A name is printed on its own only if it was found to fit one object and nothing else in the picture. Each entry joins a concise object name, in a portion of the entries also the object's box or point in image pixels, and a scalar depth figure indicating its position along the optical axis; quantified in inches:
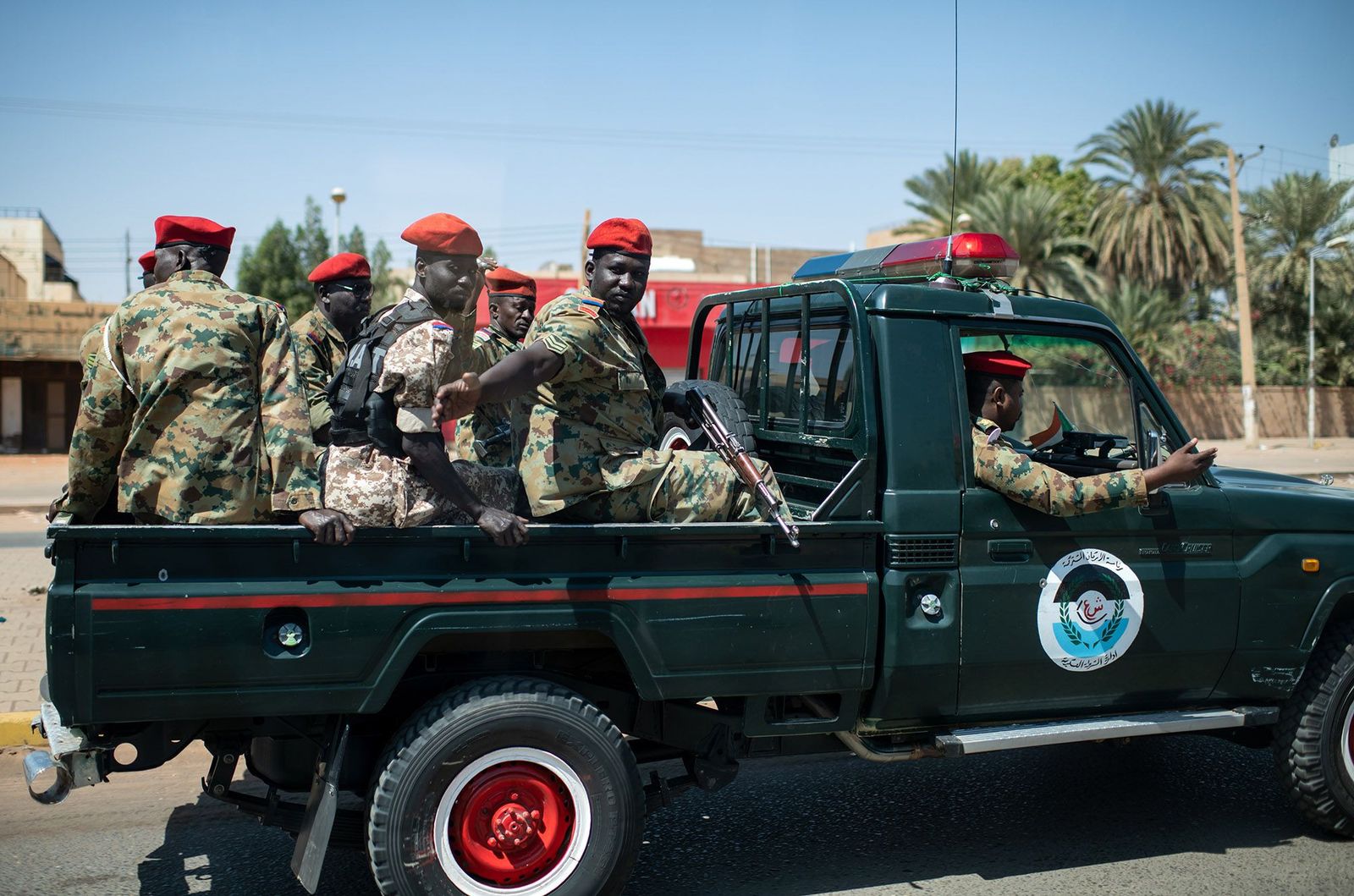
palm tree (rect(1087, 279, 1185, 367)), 1247.5
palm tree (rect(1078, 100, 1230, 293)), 1315.2
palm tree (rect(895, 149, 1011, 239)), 1226.0
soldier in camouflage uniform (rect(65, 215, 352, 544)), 130.2
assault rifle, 138.8
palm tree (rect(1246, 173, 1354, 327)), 1379.2
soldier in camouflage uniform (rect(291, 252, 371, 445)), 190.2
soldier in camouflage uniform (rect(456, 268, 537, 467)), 159.6
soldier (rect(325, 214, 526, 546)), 131.6
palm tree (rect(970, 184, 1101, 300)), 1149.7
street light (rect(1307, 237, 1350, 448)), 1277.1
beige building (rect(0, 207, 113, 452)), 1018.1
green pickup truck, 123.9
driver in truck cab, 150.7
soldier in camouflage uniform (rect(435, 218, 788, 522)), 144.0
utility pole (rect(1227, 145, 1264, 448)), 1164.5
